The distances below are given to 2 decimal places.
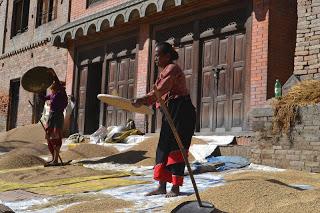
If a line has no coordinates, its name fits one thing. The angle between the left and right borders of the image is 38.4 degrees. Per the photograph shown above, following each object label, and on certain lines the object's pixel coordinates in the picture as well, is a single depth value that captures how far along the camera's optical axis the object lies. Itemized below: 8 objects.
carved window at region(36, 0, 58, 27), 16.56
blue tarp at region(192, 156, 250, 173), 6.70
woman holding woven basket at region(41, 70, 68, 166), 8.11
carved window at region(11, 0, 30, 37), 19.05
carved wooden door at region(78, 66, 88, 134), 13.85
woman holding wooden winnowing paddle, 4.59
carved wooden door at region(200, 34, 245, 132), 9.38
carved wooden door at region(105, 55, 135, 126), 12.45
